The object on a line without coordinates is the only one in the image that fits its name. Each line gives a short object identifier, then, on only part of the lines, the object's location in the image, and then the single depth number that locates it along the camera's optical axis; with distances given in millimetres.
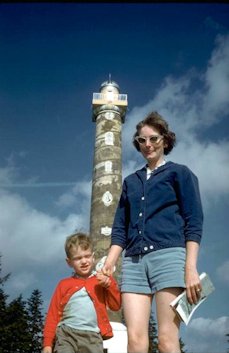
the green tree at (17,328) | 24859
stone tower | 15133
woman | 2959
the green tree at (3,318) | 24312
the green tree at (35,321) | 26672
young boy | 3404
